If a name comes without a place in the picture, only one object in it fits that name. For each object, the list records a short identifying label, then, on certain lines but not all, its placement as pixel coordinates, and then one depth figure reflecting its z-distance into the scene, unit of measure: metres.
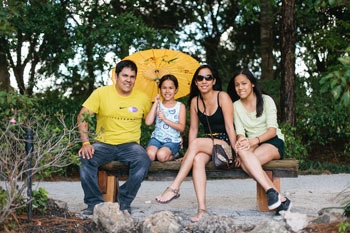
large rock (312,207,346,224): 4.07
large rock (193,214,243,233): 3.87
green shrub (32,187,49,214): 4.10
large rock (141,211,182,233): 3.83
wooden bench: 4.86
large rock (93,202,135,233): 3.95
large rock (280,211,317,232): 3.98
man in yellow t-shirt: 4.74
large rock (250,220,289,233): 3.75
